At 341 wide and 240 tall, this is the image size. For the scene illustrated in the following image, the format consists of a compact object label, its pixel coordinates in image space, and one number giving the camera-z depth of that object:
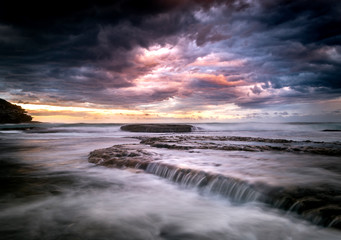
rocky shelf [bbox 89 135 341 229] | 3.00
